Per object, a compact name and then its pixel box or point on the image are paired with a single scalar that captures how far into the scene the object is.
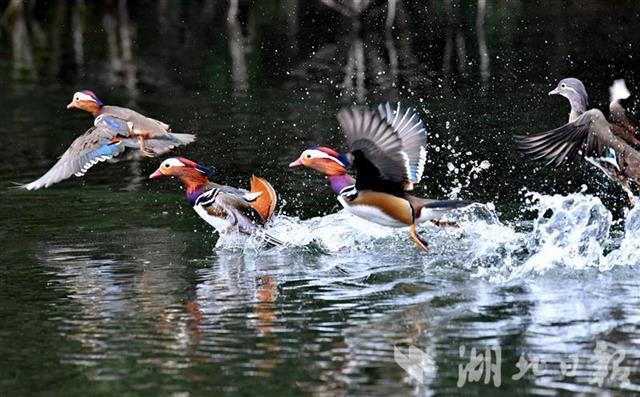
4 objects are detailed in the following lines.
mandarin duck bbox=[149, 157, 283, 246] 19.91
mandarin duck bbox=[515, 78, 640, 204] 18.75
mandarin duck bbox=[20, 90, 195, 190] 21.28
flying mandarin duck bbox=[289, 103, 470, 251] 16.67
